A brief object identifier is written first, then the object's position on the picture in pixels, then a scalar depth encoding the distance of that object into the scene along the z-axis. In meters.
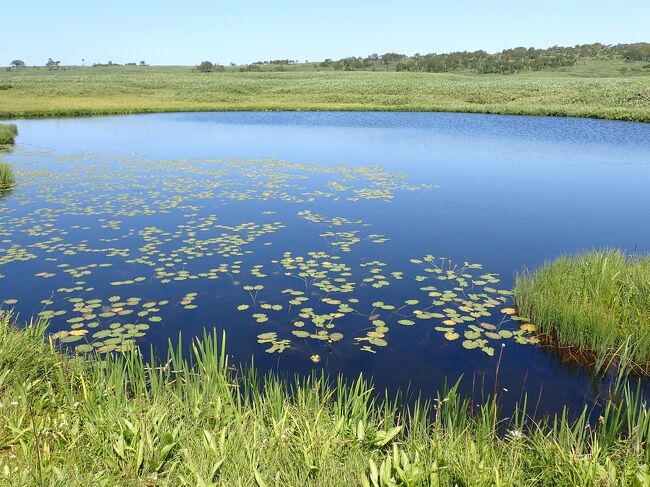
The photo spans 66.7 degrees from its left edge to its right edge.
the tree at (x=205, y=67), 132.50
